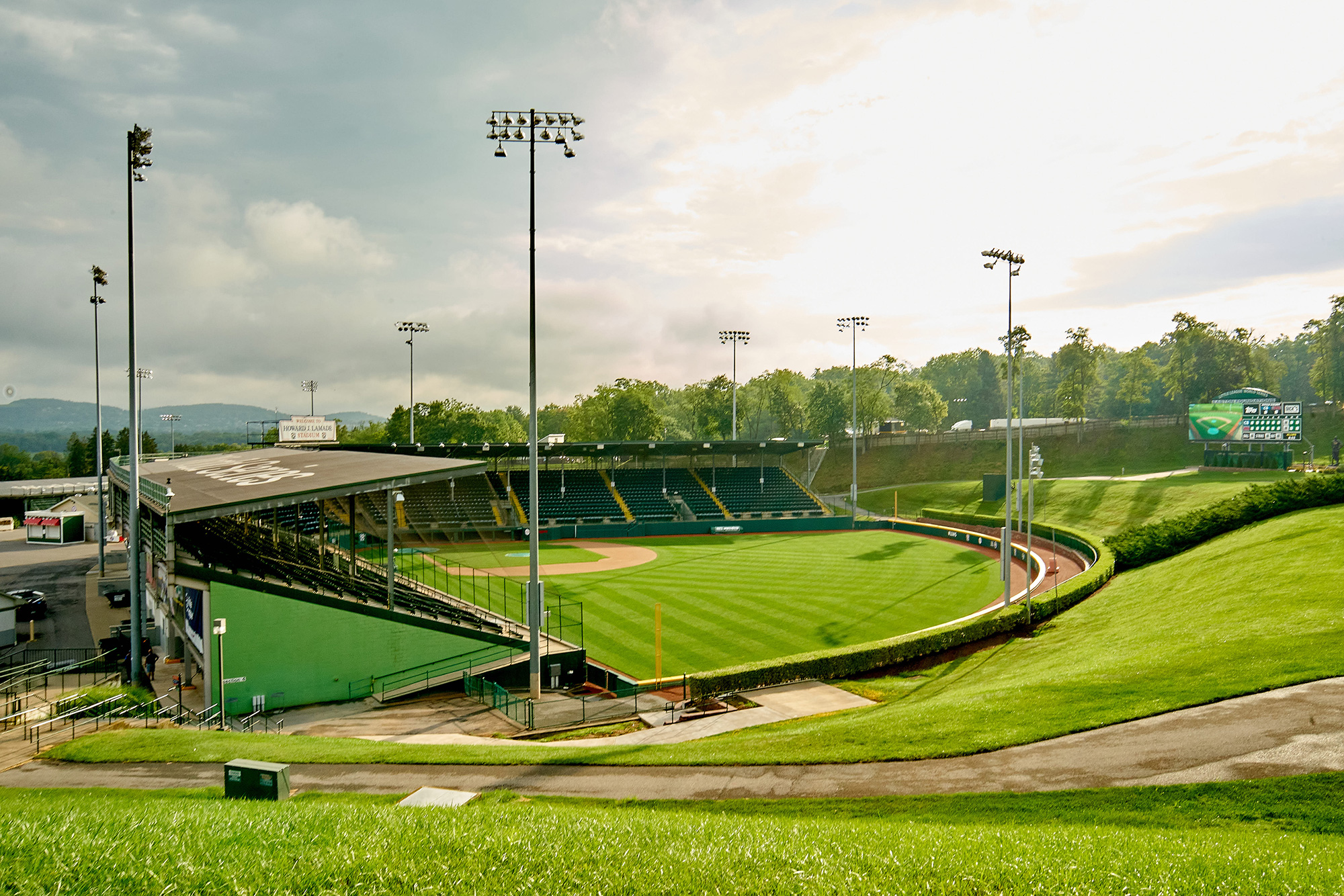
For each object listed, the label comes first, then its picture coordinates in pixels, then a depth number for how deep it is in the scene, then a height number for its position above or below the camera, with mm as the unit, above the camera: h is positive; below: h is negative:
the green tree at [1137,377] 93812 +7629
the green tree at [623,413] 98438 +3167
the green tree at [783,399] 113812 +5751
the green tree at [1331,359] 84812 +8912
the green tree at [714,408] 109812 +4119
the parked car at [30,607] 30711 -7265
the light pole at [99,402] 36594 +1919
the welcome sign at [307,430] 69562 +655
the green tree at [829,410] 100062 +3438
